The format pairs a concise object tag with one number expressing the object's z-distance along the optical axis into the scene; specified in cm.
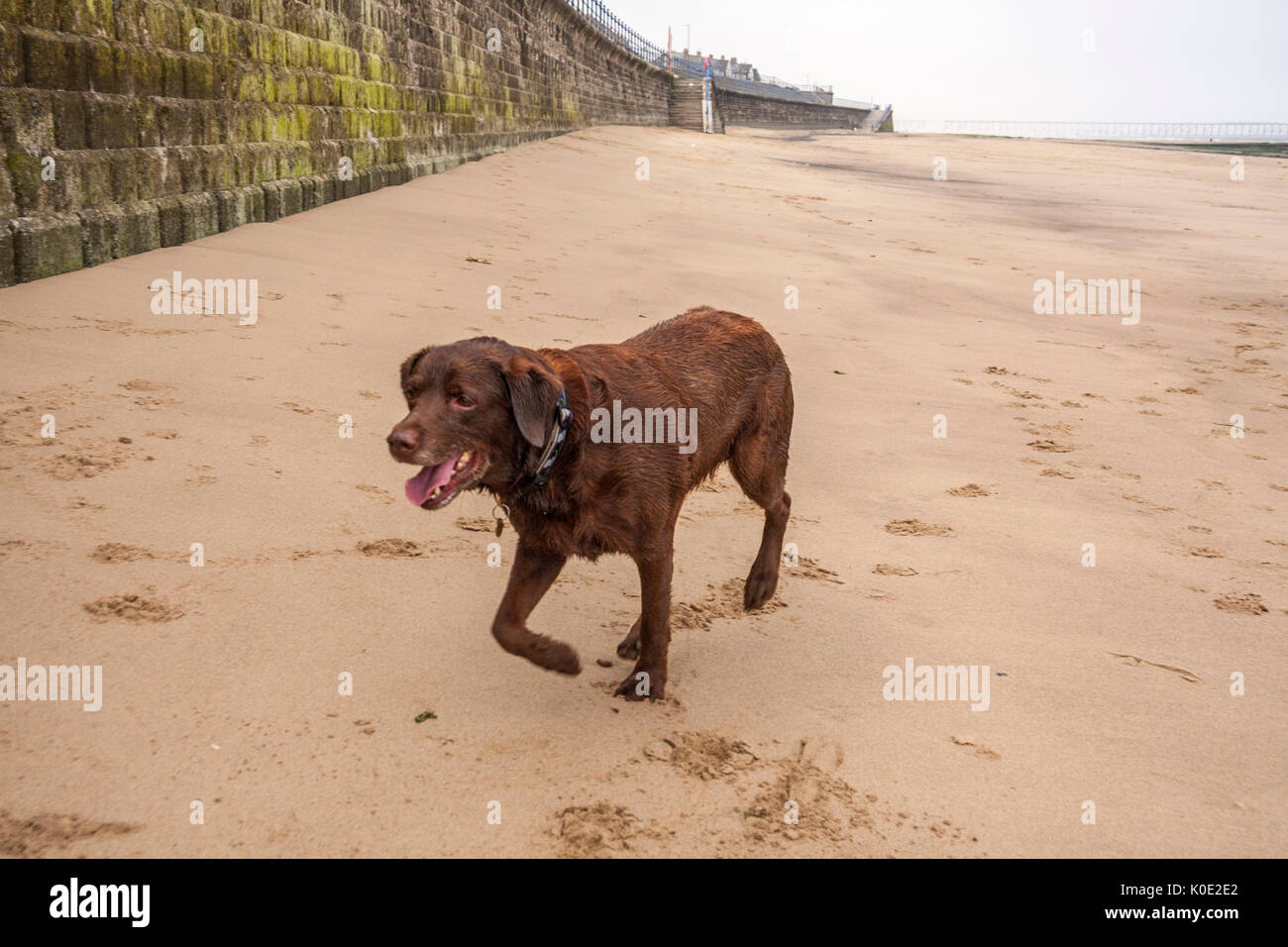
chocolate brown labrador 269
